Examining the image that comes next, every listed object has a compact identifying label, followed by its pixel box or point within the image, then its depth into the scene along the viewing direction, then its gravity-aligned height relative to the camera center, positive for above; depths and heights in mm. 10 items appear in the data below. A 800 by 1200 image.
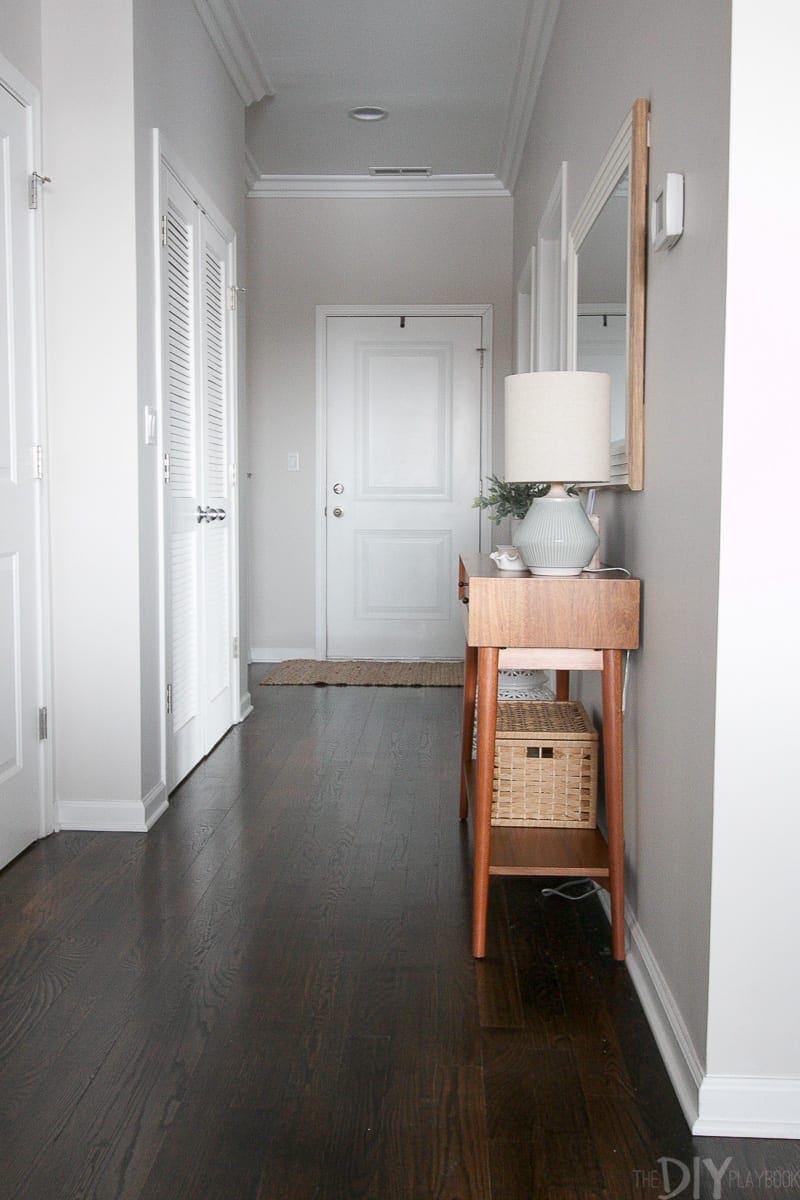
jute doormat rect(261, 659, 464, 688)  5641 -978
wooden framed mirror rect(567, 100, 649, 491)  2281 +524
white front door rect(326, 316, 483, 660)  6281 +144
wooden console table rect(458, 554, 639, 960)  2262 -320
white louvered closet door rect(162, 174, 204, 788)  3529 +36
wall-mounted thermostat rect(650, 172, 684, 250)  1890 +512
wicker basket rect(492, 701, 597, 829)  2650 -701
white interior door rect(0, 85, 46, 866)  2789 -38
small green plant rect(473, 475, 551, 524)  3406 -1
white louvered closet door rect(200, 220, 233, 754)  4102 +37
